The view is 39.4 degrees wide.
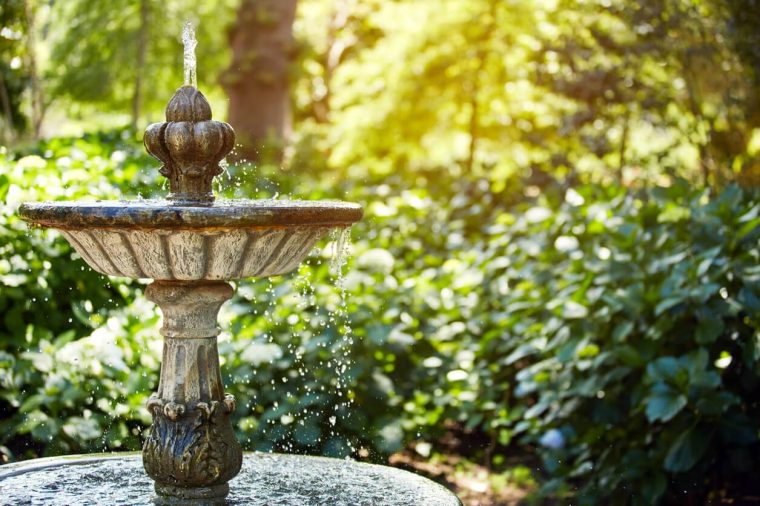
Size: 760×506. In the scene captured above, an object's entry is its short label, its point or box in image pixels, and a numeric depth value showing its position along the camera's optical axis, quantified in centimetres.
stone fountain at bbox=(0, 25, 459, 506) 296
